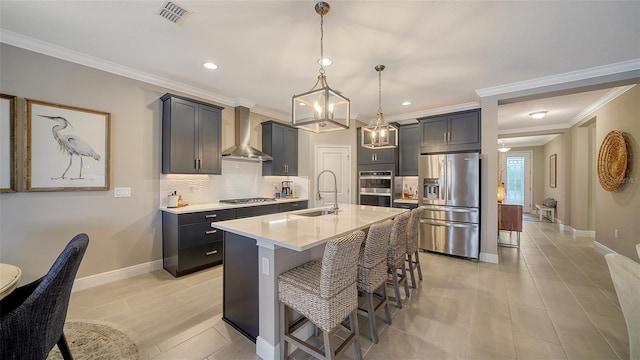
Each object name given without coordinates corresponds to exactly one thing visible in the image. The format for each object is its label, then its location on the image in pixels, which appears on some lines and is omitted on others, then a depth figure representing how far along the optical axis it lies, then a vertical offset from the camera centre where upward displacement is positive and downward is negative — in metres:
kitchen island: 1.73 -0.65
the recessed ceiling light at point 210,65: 3.02 +1.43
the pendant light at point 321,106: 1.95 +0.61
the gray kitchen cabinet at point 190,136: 3.40 +0.63
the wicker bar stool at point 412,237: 2.81 -0.68
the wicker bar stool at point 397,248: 2.37 -0.70
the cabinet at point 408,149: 4.96 +0.62
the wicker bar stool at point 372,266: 1.95 -0.72
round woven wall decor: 3.74 +0.30
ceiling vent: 2.02 +1.44
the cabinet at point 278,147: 4.80 +0.63
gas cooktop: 4.14 -0.40
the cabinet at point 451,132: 4.13 +0.84
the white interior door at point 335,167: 5.51 +0.26
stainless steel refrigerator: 3.87 -0.40
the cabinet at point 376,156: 5.10 +0.50
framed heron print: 2.56 +0.34
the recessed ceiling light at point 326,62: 2.88 +1.42
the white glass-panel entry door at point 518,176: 8.92 +0.11
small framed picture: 7.17 +0.30
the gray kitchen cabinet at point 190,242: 3.18 -0.88
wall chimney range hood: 4.22 +0.71
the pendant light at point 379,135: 3.10 +0.59
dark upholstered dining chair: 1.11 -0.68
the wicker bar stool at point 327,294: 1.48 -0.76
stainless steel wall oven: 5.15 -0.19
